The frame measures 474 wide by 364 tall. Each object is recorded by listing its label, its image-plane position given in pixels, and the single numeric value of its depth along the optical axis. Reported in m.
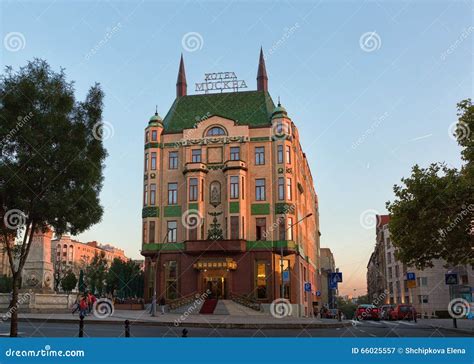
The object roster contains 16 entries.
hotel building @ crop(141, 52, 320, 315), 49.34
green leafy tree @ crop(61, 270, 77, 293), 98.50
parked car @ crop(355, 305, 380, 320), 44.84
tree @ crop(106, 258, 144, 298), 90.75
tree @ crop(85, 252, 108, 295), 96.06
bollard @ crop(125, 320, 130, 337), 16.12
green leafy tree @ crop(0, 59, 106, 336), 18.62
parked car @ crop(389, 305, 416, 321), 46.72
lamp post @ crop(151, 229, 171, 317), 38.26
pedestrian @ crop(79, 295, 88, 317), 31.19
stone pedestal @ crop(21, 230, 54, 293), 41.38
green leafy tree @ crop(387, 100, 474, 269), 22.66
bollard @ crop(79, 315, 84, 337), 17.51
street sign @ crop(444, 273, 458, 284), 29.50
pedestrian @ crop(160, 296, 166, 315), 42.70
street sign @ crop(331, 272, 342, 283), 36.66
